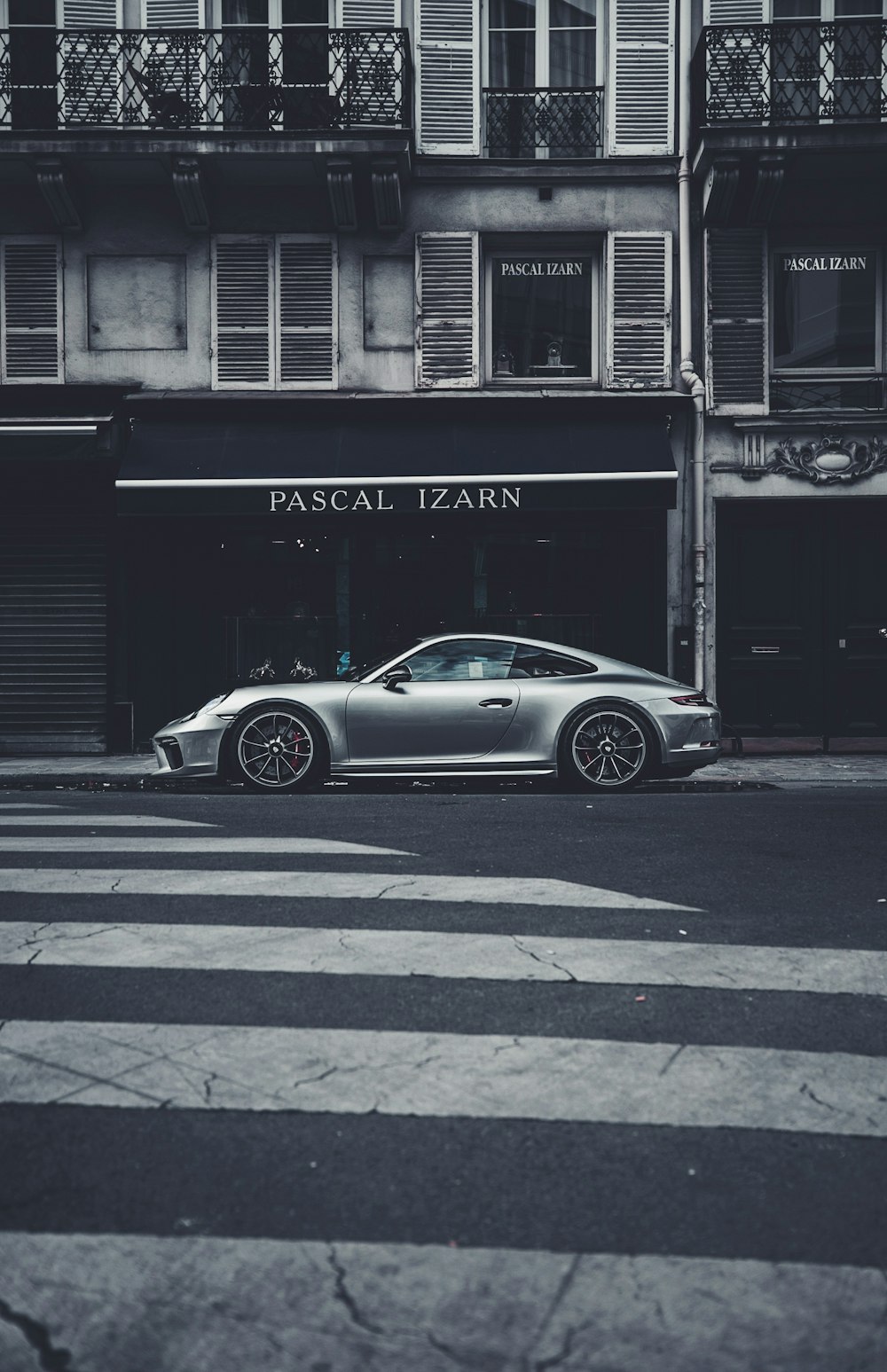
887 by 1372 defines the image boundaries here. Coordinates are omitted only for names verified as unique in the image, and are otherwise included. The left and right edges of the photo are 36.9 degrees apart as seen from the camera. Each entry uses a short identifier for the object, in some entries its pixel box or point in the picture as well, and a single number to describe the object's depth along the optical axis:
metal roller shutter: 16.06
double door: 16.22
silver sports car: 11.15
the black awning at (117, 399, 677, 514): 15.23
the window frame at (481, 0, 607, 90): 16.47
